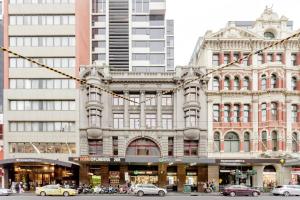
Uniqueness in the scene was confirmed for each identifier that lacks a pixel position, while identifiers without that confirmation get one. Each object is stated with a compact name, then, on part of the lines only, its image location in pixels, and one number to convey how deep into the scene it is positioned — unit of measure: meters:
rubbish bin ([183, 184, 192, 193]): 37.19
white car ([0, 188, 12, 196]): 32.08
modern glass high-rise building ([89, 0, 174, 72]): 54.83
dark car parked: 33.00
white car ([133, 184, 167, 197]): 32.66
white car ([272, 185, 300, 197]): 33.55
